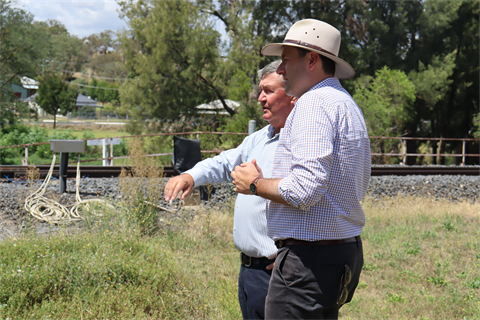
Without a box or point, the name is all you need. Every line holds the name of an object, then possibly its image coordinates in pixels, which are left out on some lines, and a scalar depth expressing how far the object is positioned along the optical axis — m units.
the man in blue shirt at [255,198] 2.58
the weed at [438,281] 5.14
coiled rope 6.74
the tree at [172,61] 21.64
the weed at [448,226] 7.60
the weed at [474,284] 5.04
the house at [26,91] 80.16
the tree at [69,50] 92.62
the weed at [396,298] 4.67
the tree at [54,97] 48.60
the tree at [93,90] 93.81
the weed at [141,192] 6.43
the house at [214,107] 23.36
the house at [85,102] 74.59
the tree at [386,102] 22.77
